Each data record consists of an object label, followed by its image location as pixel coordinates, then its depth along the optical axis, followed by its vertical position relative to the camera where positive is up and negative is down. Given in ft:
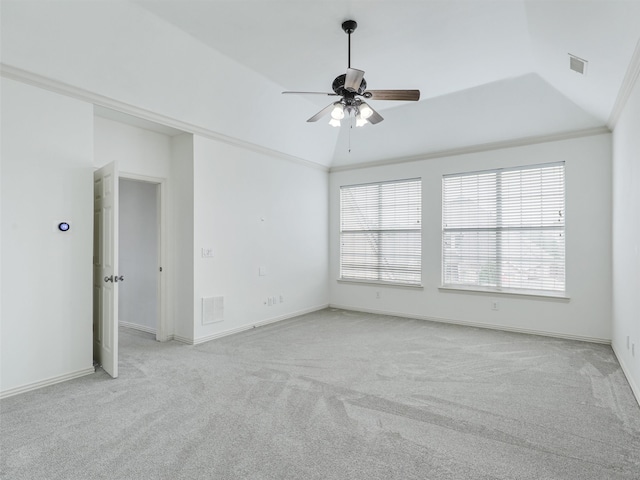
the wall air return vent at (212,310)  15.57 -3.01
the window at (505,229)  16.52 +0.50
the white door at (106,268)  11.50 -0.94
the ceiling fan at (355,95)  10.23 +4.11
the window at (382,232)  20.43 +0.45
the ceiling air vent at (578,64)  10.75 +5.28
